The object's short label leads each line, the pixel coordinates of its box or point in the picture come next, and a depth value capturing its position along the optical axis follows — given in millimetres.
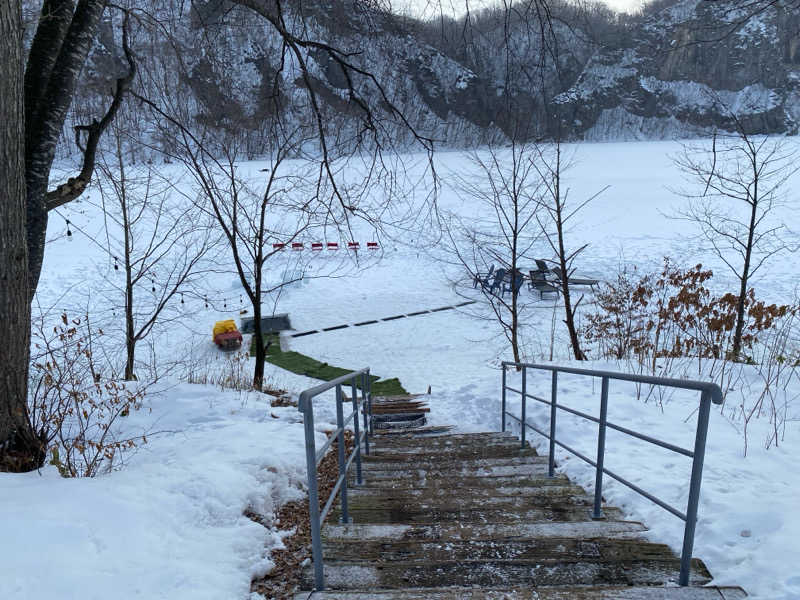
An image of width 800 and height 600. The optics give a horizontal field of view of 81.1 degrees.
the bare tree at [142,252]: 7891
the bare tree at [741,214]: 7906
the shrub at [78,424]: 3039
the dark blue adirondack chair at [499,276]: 15809
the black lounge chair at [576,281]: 16672
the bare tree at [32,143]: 2838
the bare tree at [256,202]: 7586
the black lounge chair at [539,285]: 16561
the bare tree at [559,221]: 9070
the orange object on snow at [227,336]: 12695
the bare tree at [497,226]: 9359
